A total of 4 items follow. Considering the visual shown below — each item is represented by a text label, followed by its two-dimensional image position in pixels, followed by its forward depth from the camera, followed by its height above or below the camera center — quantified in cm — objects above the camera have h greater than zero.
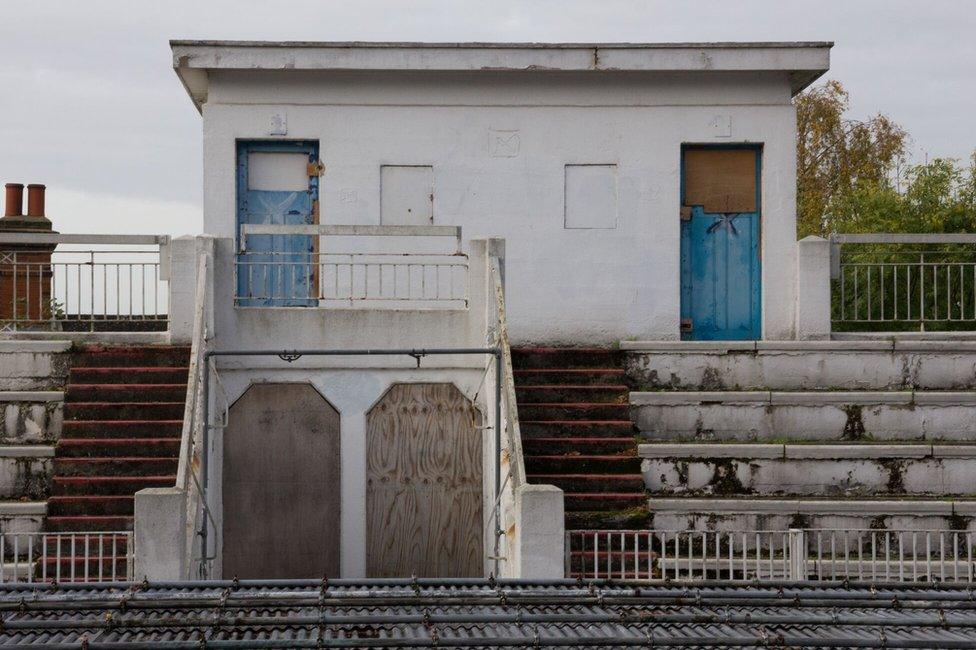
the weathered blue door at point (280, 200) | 1777 +185
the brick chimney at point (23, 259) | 1639 +113
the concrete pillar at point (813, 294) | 1680 +50
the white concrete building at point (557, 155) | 1764 +247
